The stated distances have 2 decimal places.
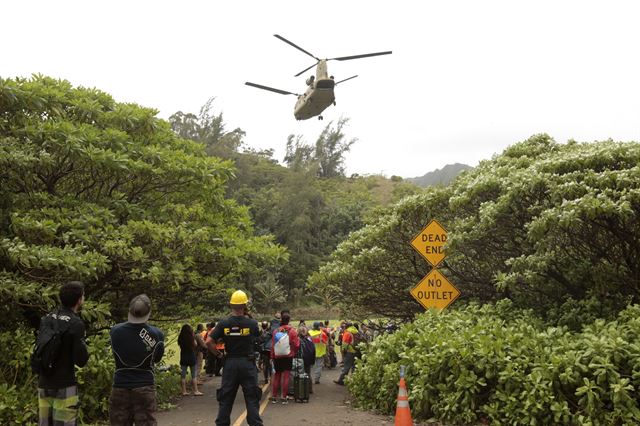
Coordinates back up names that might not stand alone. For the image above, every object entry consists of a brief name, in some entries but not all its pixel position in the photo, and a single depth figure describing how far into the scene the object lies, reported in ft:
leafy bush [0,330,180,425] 29.55
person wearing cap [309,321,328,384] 47.55
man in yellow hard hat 23.99
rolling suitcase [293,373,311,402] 38.58
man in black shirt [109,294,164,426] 18.67
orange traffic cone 25.67
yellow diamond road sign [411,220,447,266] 36.14
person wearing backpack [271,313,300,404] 37.09
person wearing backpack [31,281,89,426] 18.67
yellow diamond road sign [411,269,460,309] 35.40
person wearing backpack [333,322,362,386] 47.73
